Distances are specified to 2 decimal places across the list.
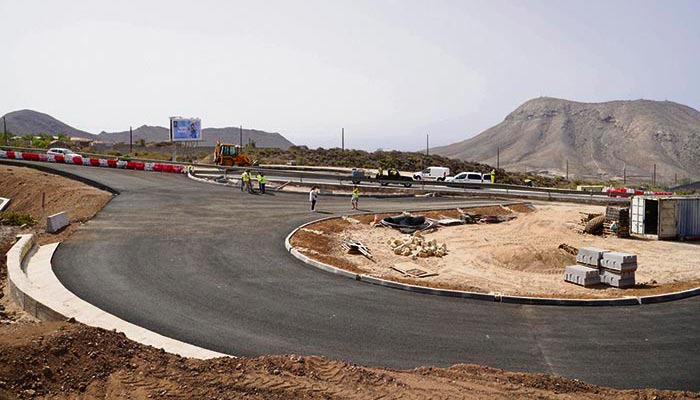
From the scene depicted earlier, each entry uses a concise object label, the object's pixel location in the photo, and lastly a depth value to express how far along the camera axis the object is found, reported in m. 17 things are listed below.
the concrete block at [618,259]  17.52
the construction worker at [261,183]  36.78
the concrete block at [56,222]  21.41
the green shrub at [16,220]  24.83
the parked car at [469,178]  50.77
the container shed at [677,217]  27.53
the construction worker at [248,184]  37.38
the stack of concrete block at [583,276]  17.98
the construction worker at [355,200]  31.86
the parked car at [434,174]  53.03
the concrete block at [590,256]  18.45
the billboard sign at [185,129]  61.50
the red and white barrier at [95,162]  46.94
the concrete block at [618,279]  17.64
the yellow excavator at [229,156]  51.12
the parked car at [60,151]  53.46
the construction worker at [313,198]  30.50
